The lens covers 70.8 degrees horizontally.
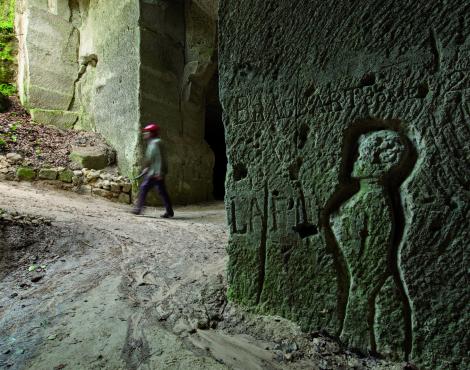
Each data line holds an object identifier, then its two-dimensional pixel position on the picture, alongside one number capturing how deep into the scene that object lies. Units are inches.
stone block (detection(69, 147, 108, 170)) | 257.8
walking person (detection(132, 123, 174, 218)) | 212.1
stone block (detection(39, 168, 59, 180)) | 236.1
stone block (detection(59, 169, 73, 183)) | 240.1
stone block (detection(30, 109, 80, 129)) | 305.6
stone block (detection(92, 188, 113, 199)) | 244.2
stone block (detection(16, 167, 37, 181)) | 230.1
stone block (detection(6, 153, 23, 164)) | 234.6
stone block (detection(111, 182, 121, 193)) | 247.1
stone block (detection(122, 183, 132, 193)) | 252.8
